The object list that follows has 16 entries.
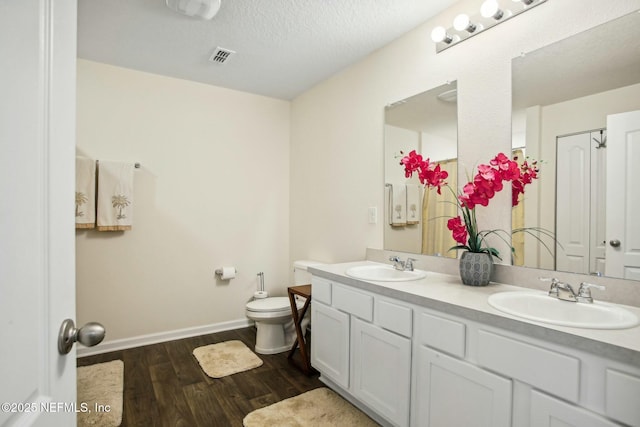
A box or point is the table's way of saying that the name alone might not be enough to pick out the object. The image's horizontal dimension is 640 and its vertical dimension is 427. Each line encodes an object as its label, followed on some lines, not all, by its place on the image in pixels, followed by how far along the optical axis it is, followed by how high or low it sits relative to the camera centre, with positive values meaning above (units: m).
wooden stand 2.43 -0.87
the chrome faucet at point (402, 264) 2.09 -0.33
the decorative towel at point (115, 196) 2.70 +0.12
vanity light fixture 1.70 +1.06
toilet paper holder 3.24 -0.61
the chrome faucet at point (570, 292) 1.33 -0.32
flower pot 1.67 -0.28
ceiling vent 2.55 +1.24
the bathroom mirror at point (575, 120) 1.39 +0.44
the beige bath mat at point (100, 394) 1.86 -1.19
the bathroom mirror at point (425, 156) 2.04 +0.33
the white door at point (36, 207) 0.47 +0.00
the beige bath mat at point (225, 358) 2.45 -1.18
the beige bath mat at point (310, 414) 1.83 -1.17
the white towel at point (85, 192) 2.60 +0.14
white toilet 2.72 -0.96
